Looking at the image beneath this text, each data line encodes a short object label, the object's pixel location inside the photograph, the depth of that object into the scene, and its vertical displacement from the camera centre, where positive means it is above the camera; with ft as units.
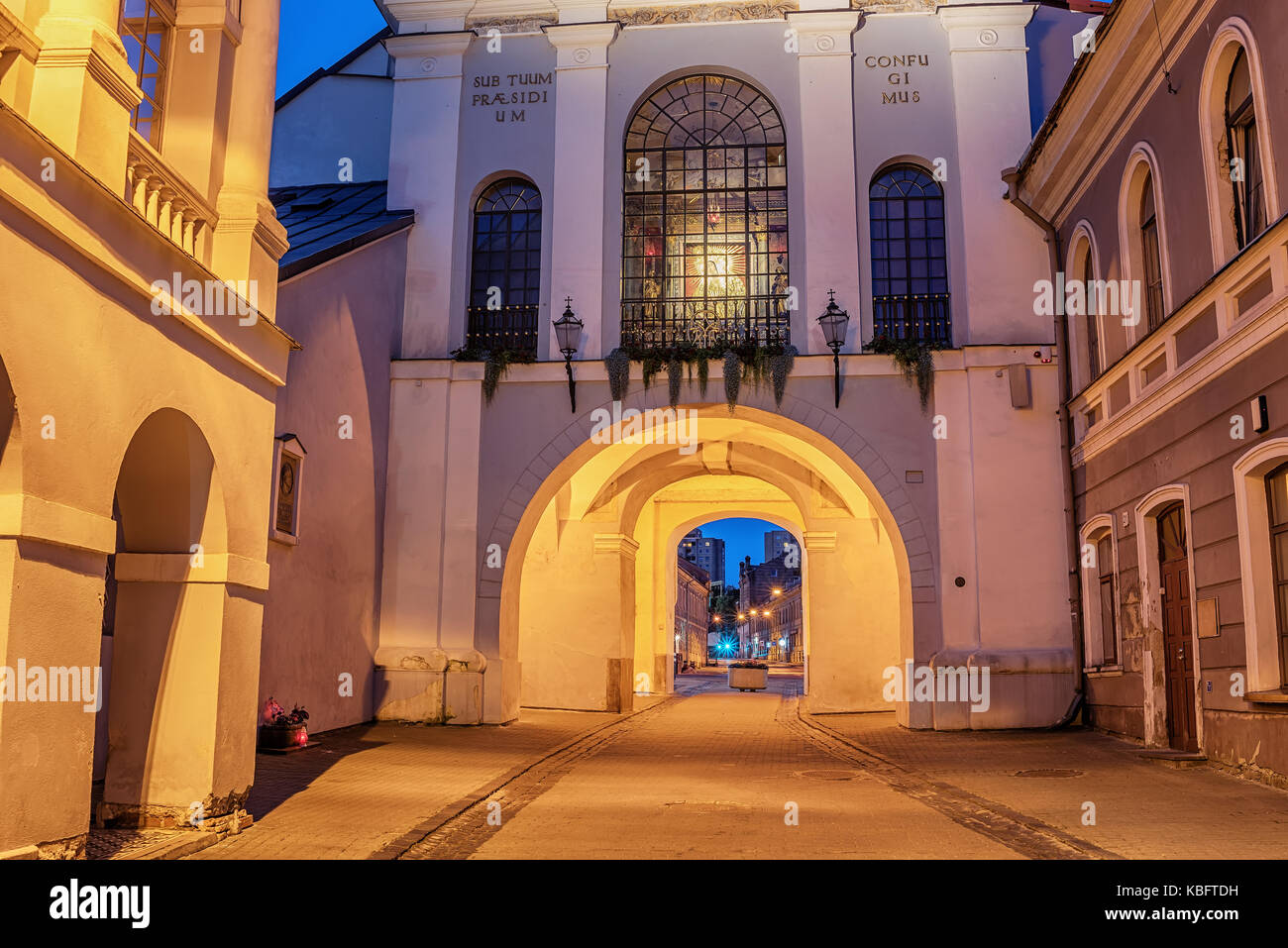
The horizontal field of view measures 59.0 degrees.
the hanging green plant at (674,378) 56.29 +13.02
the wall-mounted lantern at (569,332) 56.03 +15.22
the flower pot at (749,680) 109.29 -3.24
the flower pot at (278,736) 39.73 -3.32
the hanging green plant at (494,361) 57.62 +14.19
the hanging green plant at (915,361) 55.42 +13.85
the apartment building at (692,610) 241.55 +8.29
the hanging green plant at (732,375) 55.98 +13.14
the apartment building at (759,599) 394.36 +17.69
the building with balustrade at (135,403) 17.66 +4.36
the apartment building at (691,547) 499.51 +48.07
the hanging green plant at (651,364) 56.70 +13.82
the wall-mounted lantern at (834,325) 53.98 +15.15
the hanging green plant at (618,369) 56.80 +13.53
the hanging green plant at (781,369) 55.98 +13.52
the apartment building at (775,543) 492.95 +47.14
